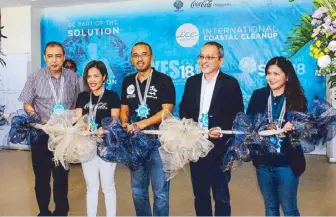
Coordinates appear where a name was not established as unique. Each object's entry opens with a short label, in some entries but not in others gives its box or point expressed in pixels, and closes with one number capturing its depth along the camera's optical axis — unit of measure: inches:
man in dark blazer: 103.7
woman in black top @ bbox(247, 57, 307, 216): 95.2
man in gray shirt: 119.6
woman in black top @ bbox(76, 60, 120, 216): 107.8
